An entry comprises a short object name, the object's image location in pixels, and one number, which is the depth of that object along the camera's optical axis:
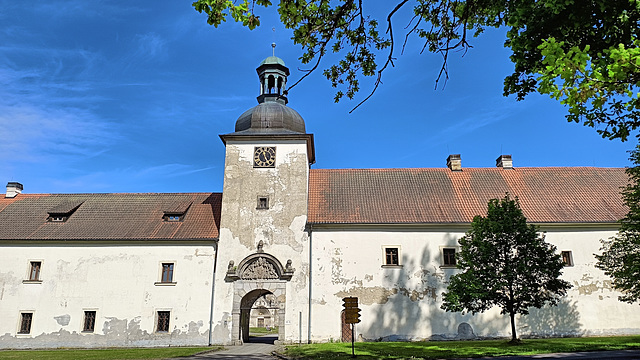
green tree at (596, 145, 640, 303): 18.05
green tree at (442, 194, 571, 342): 18.42
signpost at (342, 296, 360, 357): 14.77
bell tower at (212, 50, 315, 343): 23.38
